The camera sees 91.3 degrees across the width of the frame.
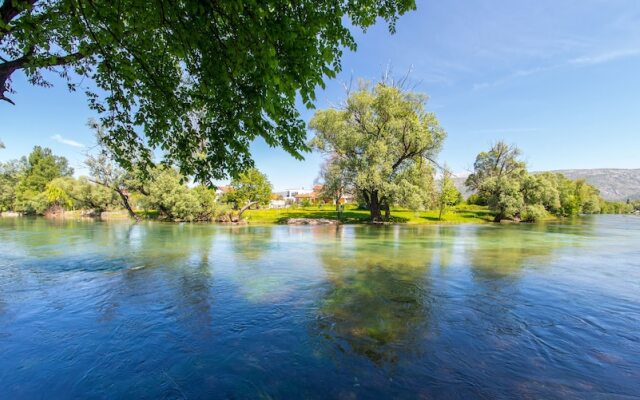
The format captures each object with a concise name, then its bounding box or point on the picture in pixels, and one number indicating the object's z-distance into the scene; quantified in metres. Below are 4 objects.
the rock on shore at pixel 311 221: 44.44
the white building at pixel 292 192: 166.50
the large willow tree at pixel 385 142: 38.97
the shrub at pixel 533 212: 50.94
